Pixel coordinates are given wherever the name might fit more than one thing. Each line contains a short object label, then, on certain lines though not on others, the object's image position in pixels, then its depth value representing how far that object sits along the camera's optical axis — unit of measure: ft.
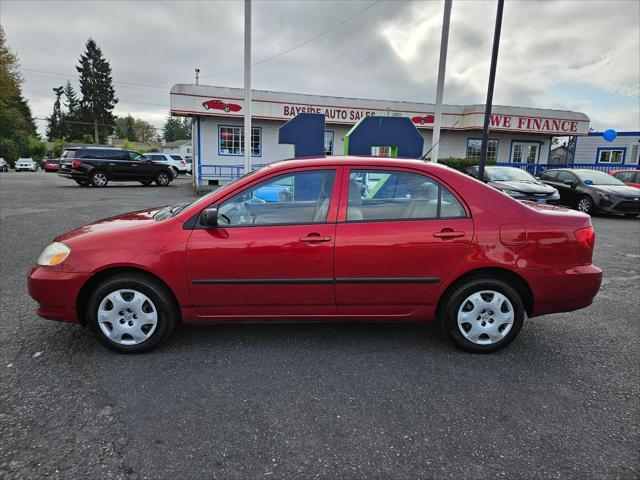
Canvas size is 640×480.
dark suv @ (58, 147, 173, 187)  62.08
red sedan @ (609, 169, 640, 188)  47.50
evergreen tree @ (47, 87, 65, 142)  261.44
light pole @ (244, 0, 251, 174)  36.94
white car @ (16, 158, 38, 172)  133.49
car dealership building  58.39
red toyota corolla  10.34
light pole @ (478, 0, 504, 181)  35.19
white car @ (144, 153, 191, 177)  109.40
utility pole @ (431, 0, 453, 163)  36.18
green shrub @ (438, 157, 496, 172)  65.77
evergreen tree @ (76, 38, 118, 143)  215.51
